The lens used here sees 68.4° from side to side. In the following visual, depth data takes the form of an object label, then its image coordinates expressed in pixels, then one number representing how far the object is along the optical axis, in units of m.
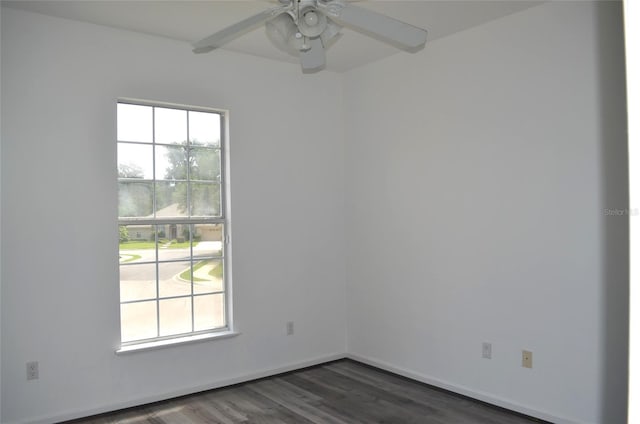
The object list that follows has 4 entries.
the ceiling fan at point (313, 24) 1.99
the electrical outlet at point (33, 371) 2.99
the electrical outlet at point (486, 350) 3.35
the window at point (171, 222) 3.47
